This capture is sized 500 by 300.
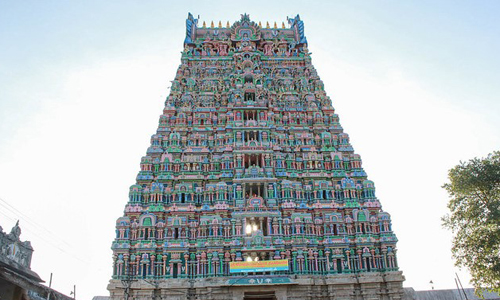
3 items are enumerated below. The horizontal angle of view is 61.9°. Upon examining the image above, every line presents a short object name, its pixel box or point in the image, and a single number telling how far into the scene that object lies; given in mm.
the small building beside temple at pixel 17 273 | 22028
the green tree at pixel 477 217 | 29781
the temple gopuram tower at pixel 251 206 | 37375
